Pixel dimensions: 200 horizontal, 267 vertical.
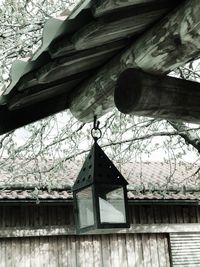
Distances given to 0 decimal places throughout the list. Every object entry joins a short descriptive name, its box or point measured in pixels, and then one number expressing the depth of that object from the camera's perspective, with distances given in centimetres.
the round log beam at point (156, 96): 250
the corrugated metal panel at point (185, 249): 970
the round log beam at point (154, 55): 221
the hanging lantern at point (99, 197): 285
